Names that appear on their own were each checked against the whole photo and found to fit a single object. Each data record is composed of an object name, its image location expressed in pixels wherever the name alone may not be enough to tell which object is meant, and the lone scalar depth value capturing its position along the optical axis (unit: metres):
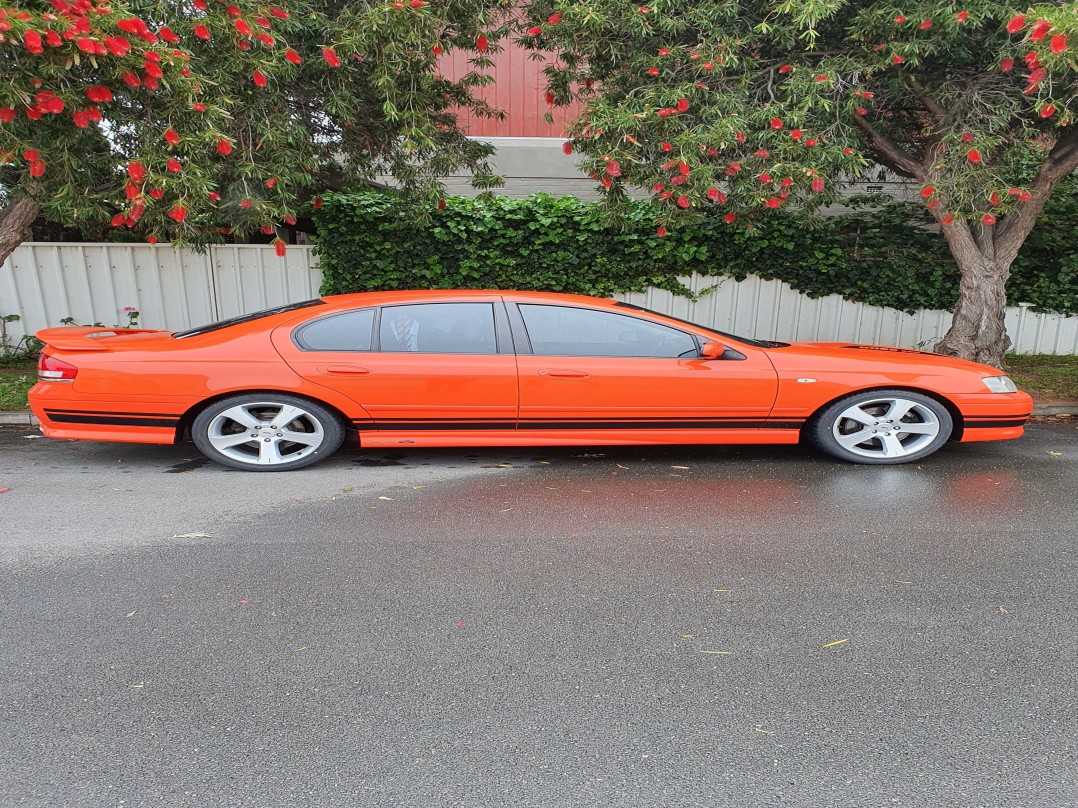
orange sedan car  4.62
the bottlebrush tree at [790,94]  5.47
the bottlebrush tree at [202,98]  4.24
